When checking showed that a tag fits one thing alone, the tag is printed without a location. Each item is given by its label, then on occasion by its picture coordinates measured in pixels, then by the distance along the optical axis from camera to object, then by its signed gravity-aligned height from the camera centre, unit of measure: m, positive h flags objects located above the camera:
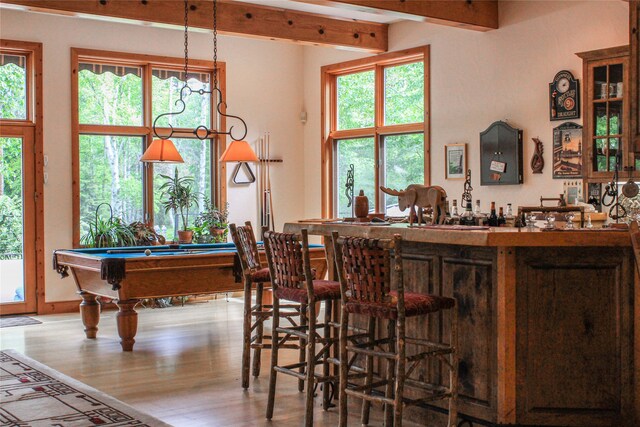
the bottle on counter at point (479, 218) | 5.07 -0.08
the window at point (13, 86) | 9.10 +1.38
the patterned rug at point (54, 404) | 4.81 -1.24
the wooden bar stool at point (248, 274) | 5.66 -0.47
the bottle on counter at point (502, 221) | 5.20 -0.11
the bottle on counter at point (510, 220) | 5.10 -0.10
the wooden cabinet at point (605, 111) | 6.88 +0.78
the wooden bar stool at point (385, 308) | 4.11 -0.53
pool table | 6.84 -0.59
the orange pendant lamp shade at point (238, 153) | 8.12 +0.53
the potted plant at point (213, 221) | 10.09 -0.17
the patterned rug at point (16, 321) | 8.50 -1.18
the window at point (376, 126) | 9.61 +0.98
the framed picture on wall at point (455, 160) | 8.83 +0.48
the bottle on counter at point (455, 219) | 5.07 -0.09
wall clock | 7.59 +1.00
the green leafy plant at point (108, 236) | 9.33 -0.32
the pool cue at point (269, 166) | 10.88 +0.53
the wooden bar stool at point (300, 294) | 4.67 -0.52
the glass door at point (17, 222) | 9.12 -0.15
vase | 5.46 -0.01
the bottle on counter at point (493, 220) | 5.19 -0.10
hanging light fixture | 7.81 +0.52
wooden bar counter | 4.21 -0.66
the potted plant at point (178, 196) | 10.01 +0.14
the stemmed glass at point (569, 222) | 4.32 -0.10
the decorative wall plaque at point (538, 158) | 7.95 +0.45
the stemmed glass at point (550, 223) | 4.29 -0.10
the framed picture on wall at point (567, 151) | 7.57 +0.49
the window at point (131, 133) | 9.62 +0.91
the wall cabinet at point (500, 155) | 8.15 +0.50
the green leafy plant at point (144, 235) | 9.46 -0.31
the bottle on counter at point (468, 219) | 5.05 -0.09
